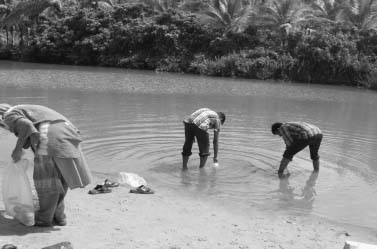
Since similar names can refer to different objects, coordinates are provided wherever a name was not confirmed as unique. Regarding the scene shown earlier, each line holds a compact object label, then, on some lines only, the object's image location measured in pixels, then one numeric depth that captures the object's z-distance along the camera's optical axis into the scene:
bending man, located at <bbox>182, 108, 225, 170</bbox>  8.12
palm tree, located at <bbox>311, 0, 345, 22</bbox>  36.94
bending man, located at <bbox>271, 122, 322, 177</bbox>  7.99
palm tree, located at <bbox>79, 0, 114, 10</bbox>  44.69
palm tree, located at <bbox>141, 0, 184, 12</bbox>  41.31
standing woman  4.70
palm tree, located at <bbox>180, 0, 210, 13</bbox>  41.72
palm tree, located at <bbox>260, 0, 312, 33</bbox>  36.03
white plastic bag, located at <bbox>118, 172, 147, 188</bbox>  7.41
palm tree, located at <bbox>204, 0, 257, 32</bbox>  37.53
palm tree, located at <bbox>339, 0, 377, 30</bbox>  34.75
